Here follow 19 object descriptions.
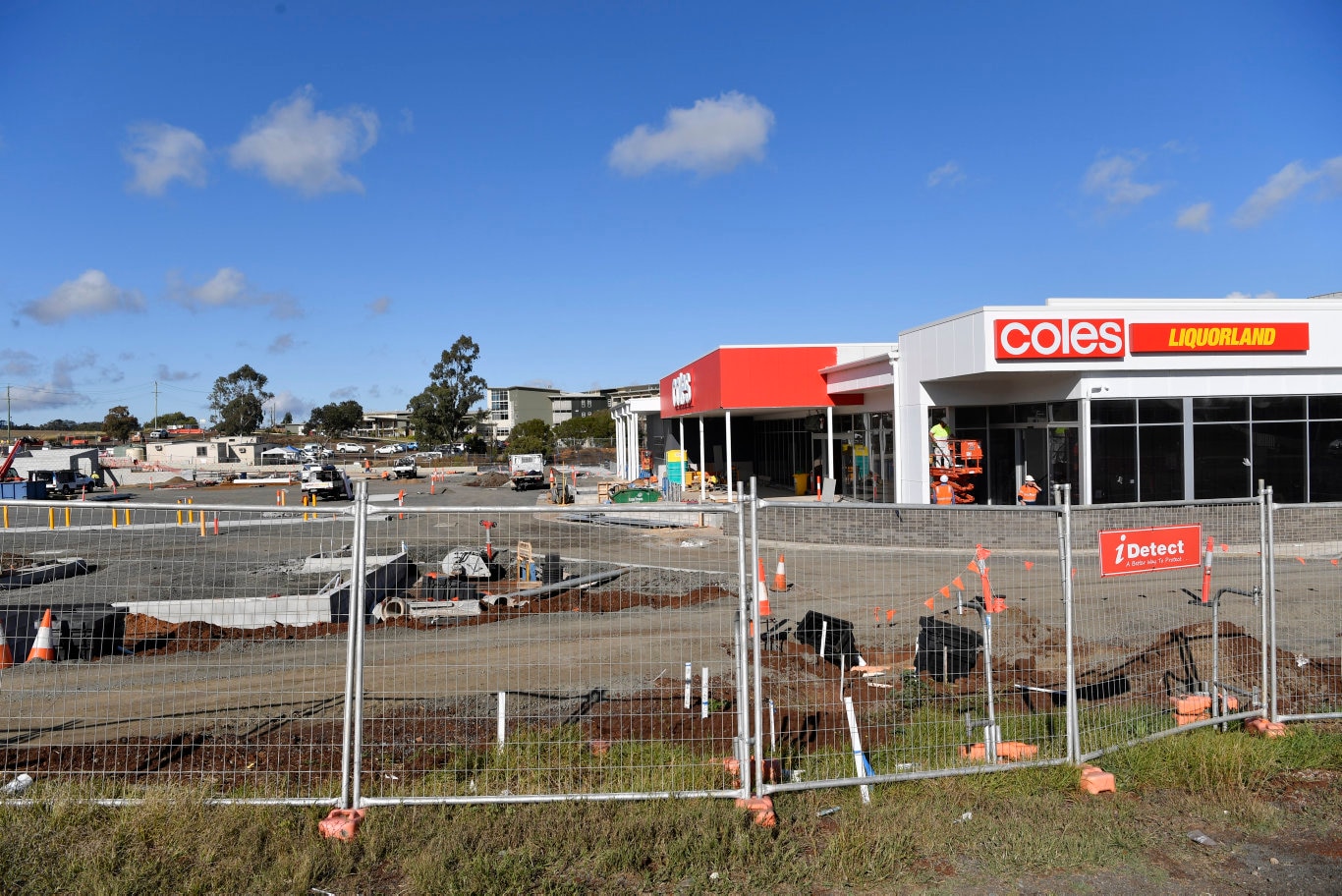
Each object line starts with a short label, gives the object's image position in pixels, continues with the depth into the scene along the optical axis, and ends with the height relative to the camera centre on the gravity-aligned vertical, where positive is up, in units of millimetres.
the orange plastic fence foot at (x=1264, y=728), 6305 -2152
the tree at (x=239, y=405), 119688 +7544
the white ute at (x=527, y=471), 46188 -1013
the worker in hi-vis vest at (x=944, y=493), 20875 -1121
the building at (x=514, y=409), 145750 +8003
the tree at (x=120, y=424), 141125 +5895
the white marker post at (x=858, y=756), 5359 -1991
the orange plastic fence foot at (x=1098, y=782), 5426 -2168
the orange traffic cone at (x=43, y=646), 8125 -1820
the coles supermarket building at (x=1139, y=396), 18797 +1182
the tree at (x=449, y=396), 96938 +6805
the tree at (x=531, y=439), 84375 +1489
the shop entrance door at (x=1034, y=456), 20391 -221
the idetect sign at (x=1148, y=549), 6078 -770
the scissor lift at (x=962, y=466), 20969 -450
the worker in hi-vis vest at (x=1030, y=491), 19797 -1062
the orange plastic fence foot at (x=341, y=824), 4797 -2118
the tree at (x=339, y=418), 149750 +6954
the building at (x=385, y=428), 184250 +6029
